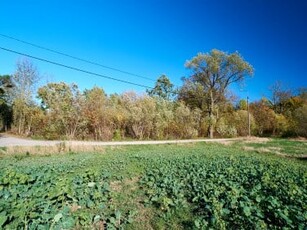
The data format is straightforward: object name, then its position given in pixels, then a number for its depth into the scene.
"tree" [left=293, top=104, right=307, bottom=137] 40.59
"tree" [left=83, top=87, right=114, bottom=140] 26.44
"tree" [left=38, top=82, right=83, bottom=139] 25.62
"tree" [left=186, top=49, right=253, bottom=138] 39.53
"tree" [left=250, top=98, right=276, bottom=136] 48.53
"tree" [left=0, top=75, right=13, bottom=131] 36.47
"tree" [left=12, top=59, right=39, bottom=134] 32.56
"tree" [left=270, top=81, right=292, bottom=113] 56.92
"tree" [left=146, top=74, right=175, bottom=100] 64.25
